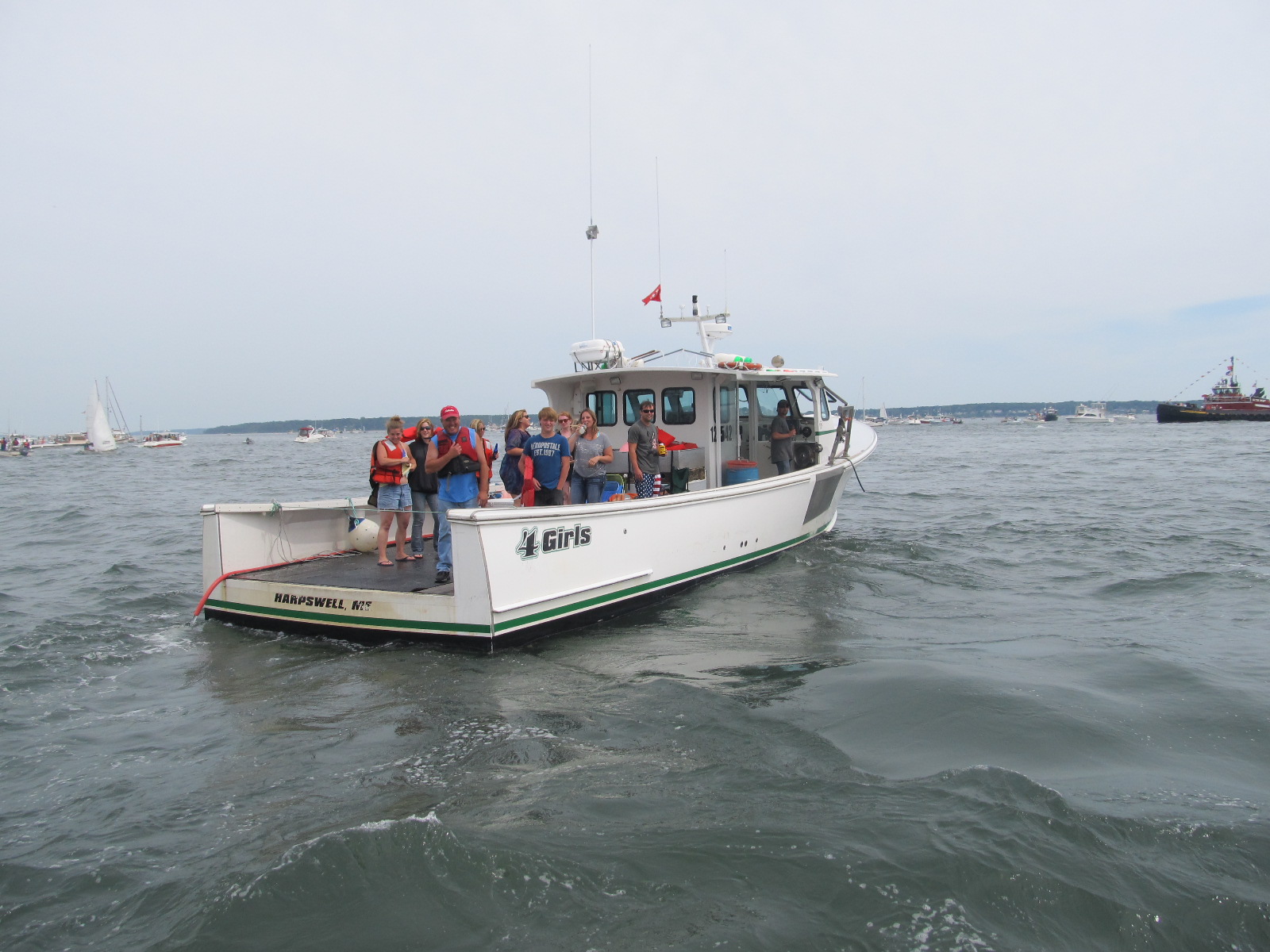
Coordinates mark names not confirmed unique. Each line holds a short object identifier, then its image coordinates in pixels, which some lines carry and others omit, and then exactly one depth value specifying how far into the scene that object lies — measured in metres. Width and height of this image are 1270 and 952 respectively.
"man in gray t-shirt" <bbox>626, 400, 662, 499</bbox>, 8.59
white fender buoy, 8.76
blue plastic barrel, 10.22
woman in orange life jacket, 7.68
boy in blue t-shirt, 7.38
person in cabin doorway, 10.89
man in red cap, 7.12
